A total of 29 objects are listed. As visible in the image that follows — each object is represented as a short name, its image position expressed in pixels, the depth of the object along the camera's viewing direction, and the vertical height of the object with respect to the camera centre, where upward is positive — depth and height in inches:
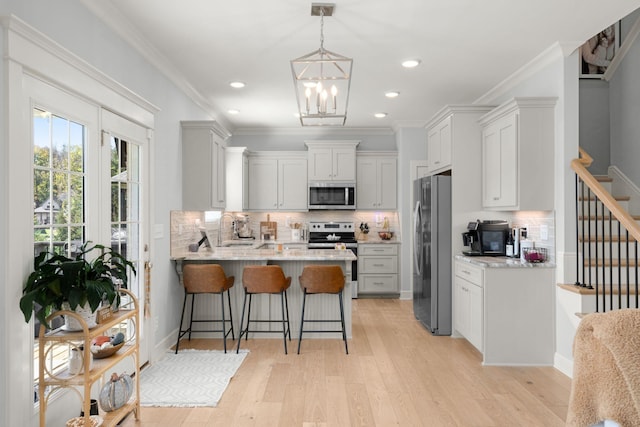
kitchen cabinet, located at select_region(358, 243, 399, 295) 275.4 -38.6
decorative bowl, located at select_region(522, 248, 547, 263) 157.2 -17.9
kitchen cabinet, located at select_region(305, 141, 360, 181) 282.5 +30.8
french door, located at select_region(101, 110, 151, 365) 124.6 +3.7
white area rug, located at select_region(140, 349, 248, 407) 124.6 -55.3
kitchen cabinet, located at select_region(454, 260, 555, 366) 153.1 -38.2
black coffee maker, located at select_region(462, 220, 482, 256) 183.9 -14.0
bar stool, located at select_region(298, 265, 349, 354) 167.2 -27.6
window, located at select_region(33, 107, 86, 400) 93.0 +5.1
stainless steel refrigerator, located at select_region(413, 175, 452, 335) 192.2 -21.7
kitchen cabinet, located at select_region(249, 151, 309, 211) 288.8 +20.4
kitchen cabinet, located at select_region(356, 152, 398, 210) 286.5 +19.2
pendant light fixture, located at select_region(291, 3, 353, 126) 121.8 +56.1
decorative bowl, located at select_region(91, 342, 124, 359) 99.2 -33.3
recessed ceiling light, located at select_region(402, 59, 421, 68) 165.7 +56.5
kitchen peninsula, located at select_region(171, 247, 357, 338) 185.2 -40.2
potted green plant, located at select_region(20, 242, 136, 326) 83.5 -15.5
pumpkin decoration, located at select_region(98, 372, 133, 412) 100.0 -43.4
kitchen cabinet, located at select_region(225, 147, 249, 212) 269.6 +19.7
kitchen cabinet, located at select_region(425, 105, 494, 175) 187.6 +32.9
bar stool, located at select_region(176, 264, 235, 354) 168.9 -27.8
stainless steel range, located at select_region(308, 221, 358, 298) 284.0 -16.9
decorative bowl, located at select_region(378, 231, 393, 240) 284.8 -18.0
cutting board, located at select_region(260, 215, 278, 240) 297.1 -13.7
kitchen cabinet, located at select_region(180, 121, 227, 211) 191.9 +19.1
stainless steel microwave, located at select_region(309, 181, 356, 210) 281.7 +8.6
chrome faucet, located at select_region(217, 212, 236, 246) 258.1 -10.2
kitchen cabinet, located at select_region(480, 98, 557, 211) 155.3 +19.9
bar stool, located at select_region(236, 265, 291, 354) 168.7 -28.1
